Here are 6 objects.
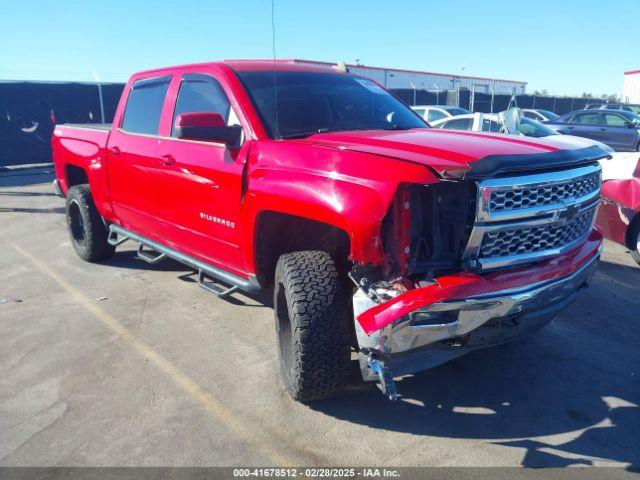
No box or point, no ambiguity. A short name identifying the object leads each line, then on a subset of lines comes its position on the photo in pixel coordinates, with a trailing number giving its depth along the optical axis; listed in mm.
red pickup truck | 2539
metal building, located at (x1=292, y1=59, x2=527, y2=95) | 31422
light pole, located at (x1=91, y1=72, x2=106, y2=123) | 16862
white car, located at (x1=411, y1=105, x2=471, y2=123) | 15078
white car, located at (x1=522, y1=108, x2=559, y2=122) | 18791
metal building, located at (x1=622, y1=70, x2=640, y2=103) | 39781
